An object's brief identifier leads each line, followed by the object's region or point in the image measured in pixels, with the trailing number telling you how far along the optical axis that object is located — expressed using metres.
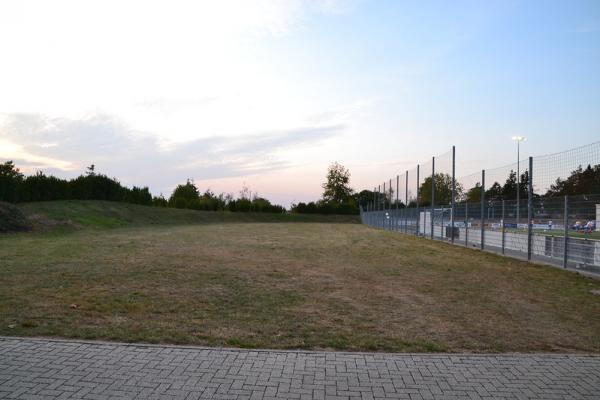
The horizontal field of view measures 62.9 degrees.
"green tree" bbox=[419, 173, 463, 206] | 20.53
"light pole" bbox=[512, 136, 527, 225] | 13.97
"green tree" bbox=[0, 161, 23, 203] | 33.46
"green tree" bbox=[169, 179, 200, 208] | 70.74
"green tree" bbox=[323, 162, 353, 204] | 94.12
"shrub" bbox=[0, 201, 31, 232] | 22.41
